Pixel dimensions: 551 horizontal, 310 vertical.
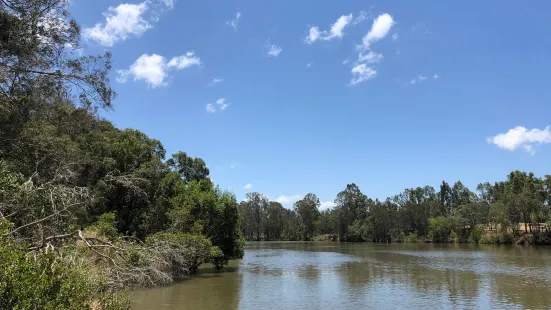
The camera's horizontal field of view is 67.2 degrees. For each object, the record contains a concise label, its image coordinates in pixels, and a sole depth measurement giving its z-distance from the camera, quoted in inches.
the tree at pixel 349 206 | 4662.9
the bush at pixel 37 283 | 247.6
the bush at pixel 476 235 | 3346.5
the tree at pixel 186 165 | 2439.7
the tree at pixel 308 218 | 5231.3
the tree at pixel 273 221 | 5334.6
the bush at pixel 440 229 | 3661.4
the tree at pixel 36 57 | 499.5
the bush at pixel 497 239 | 3097.9
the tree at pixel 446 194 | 4892.0
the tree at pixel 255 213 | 5206.7
